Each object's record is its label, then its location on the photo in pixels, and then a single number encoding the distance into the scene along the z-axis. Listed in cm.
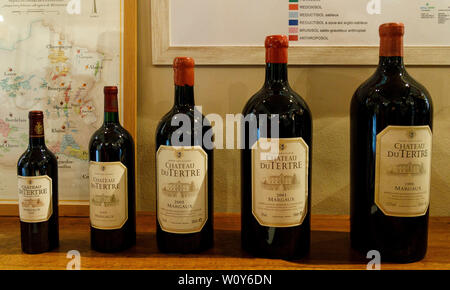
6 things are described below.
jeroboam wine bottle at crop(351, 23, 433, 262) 77
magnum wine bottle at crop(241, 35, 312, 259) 79
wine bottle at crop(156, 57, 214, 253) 81
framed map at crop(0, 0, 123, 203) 107
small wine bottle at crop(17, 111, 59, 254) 83
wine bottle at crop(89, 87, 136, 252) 84
